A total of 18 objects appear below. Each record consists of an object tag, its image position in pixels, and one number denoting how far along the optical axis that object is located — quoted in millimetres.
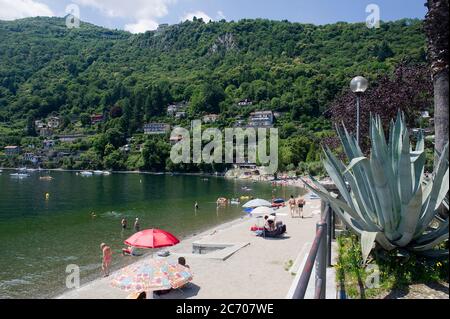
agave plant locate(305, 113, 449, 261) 4785
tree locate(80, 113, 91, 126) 144250
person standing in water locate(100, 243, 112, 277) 13461
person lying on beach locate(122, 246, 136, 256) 17281
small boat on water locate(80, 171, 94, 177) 89688
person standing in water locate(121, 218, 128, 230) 24292
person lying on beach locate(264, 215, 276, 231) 15731
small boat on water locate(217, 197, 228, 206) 36741
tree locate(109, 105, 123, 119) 141375
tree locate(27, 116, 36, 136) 138625
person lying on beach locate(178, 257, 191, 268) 10258
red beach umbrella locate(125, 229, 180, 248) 11227
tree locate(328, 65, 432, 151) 13609
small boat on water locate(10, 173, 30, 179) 81175
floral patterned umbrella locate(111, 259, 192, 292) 7895
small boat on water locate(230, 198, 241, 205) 37281
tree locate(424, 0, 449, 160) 4602
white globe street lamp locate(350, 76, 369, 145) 8500
